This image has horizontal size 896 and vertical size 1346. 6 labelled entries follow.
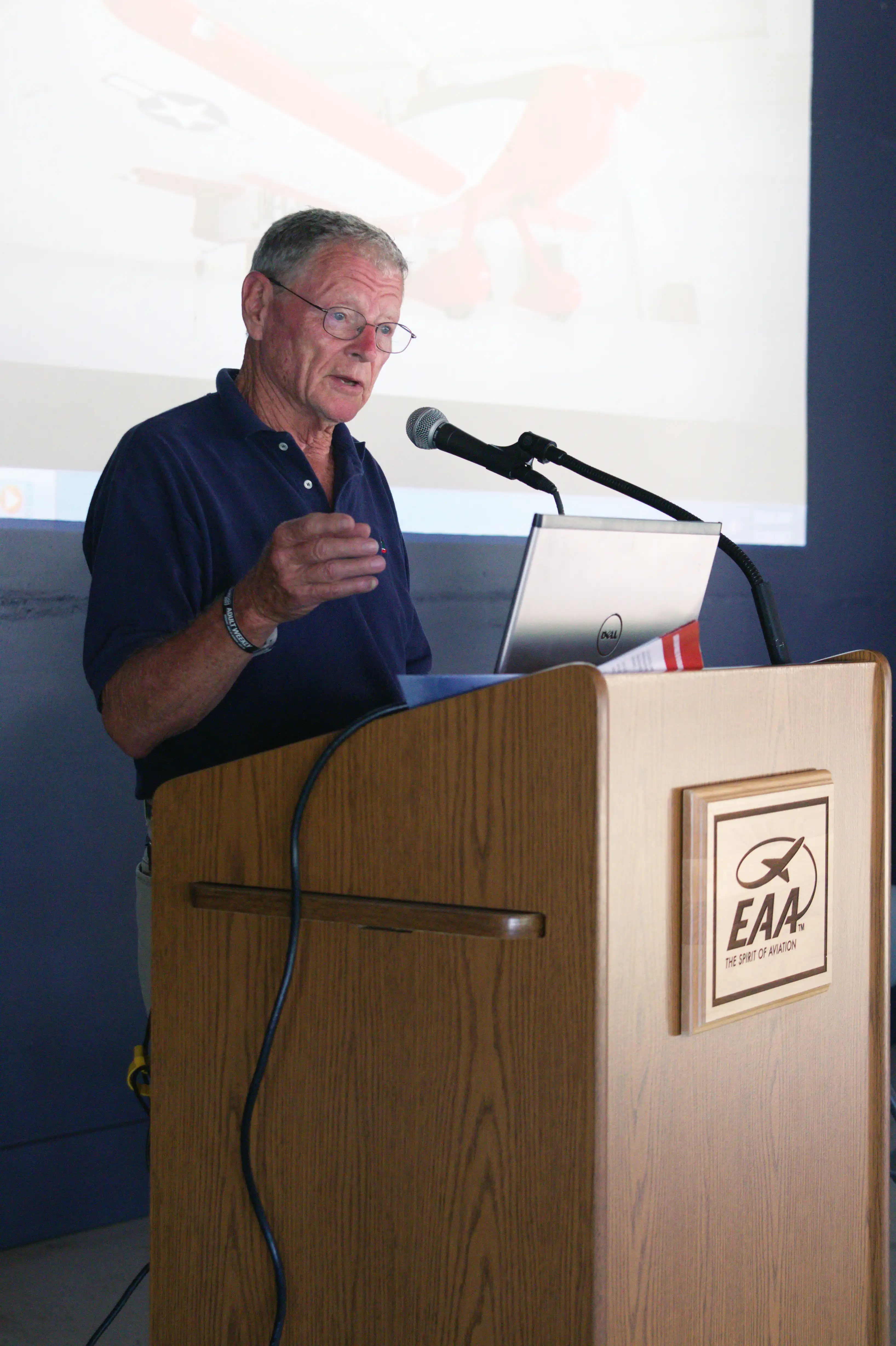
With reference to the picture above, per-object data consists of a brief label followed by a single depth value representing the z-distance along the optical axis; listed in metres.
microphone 2.92
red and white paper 2.66
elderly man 2.80
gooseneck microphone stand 2.90
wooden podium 2.56
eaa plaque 2.61
